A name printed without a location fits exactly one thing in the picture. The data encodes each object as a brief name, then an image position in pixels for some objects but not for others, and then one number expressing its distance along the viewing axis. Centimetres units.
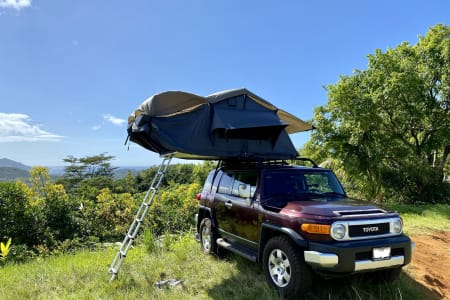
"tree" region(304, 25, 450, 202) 1489
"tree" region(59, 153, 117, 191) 6200
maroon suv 387
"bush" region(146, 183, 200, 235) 1060
